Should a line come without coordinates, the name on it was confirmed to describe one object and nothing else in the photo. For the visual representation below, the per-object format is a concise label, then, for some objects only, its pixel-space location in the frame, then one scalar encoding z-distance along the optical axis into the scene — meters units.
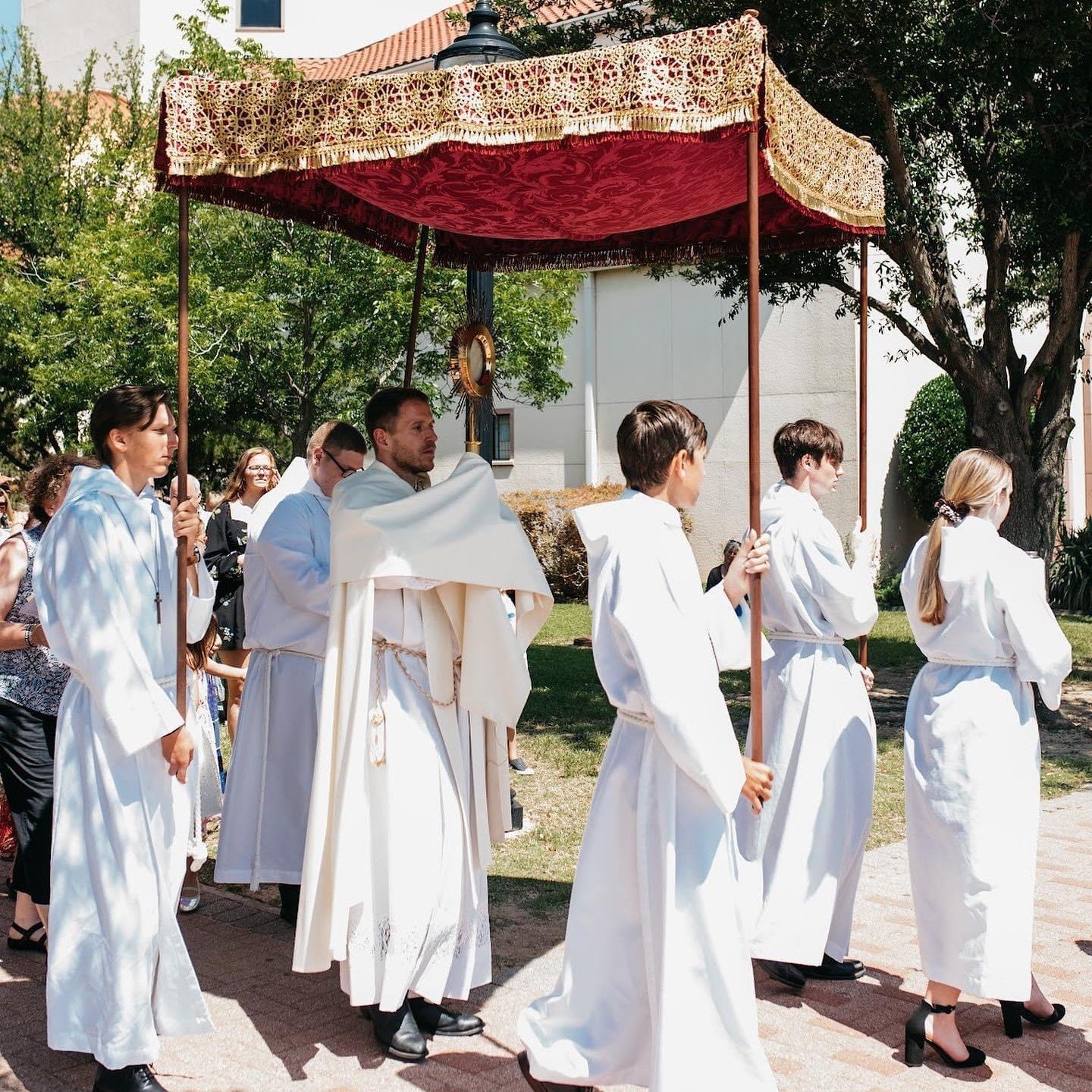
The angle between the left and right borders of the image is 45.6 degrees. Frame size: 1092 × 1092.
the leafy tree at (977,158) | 9.64
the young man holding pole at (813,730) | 4.86
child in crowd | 5.74
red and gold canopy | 4.23
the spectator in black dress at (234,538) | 7.58
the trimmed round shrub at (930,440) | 20.36
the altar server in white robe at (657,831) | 3.53
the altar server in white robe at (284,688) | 5.50
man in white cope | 4.32
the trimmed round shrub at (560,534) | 20.94
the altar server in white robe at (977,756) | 4.26
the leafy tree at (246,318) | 15.04
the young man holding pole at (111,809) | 3.89
